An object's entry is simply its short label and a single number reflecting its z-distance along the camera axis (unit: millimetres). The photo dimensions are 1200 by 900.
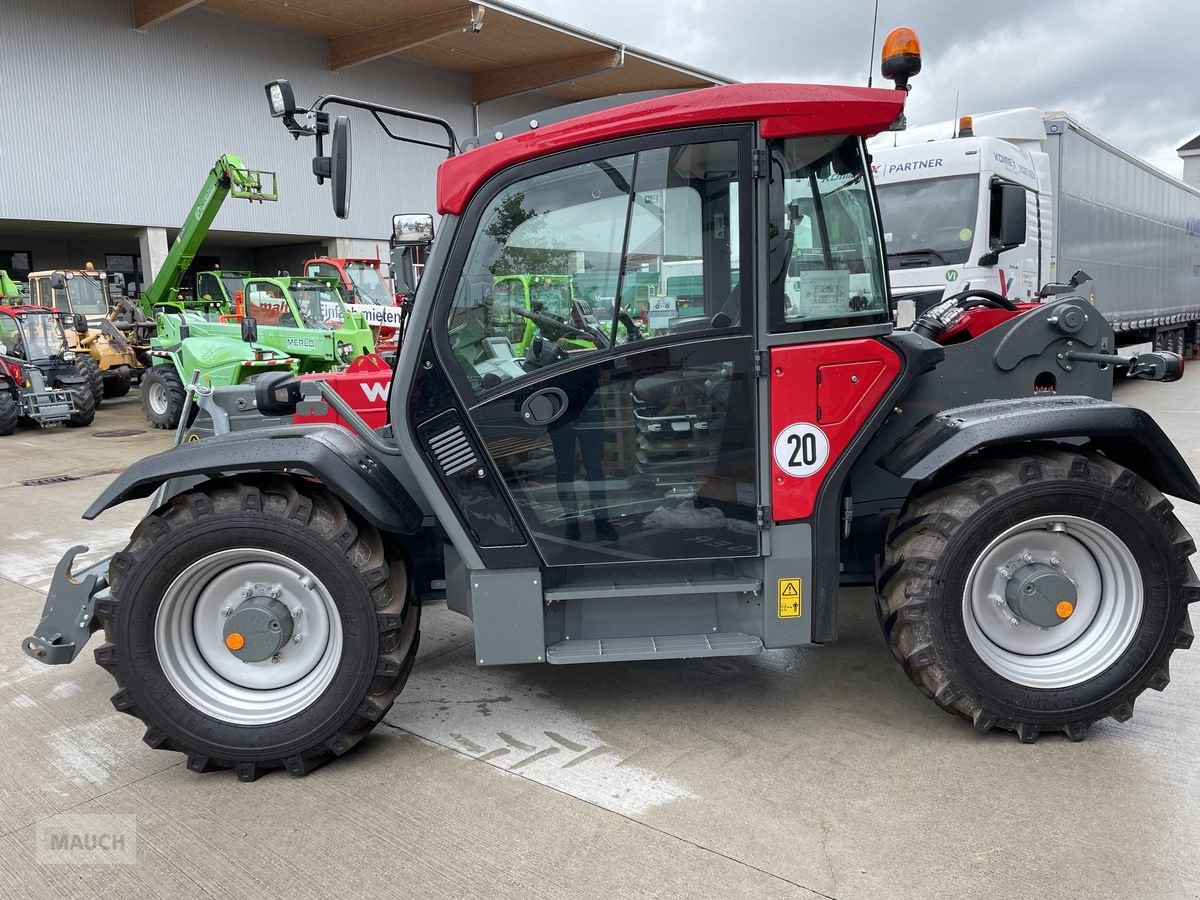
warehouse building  20578
